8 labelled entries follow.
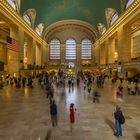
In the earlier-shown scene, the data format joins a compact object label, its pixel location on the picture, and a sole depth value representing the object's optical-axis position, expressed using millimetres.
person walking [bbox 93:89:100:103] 9168
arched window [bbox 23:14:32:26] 24292
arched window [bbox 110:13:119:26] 24311
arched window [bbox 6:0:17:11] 18249
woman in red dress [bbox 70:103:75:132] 5194
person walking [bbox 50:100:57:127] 5308
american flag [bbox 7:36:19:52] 16593
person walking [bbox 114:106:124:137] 4522
